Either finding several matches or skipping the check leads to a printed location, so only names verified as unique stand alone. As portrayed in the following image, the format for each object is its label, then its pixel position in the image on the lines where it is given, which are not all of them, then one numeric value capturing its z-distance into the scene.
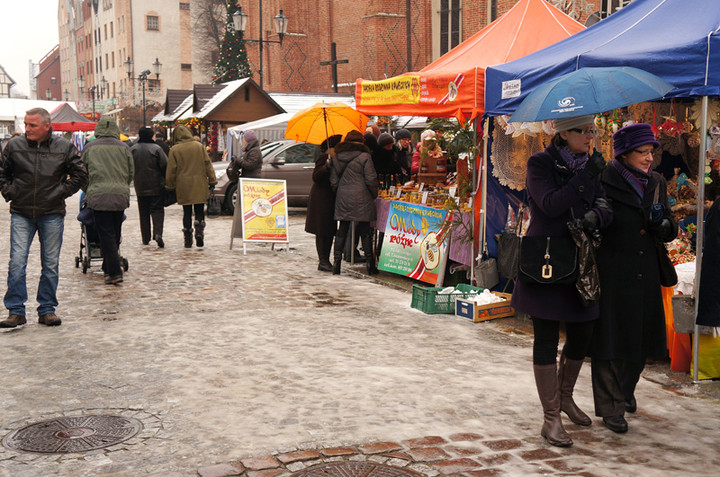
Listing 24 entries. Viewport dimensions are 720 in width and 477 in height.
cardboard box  8.36
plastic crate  8.74
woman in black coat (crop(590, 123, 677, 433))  4.93
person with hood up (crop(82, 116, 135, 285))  10.34
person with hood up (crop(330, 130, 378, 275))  11.17
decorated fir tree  43.44
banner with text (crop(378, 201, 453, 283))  9.94
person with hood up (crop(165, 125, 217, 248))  13.79
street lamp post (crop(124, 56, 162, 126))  48.39
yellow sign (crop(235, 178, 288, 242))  13.68
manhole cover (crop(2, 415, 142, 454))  4.79
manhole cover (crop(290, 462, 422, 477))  4.34
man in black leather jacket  7.88
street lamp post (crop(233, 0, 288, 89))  29.44
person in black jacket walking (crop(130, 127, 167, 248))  13.92
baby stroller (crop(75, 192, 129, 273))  11.23
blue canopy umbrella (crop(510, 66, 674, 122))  4.75
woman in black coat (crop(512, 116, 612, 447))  4.65
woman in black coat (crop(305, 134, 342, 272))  11.52
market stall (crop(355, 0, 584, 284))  8.77
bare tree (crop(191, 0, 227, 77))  71.88
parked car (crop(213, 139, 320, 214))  20.09
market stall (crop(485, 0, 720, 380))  5.91
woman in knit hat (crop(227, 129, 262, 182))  15.73
